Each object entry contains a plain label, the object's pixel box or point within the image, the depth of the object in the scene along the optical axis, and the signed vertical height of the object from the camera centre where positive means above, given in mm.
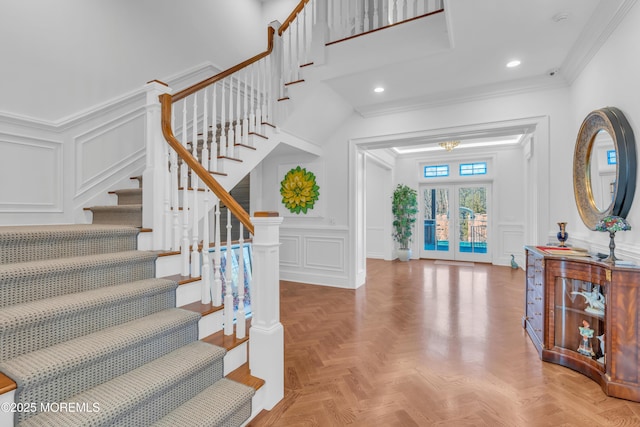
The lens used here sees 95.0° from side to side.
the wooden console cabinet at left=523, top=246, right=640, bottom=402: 2010 -841
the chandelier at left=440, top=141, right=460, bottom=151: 6210 +1455
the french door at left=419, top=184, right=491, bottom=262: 7426 -237
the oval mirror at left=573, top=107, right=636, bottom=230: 2240 +412
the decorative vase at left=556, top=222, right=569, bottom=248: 3006 -235
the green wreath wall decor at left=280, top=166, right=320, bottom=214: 5246 +421
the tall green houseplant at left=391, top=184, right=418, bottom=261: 7805 -31
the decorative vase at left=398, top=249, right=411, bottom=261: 7754 -1099
